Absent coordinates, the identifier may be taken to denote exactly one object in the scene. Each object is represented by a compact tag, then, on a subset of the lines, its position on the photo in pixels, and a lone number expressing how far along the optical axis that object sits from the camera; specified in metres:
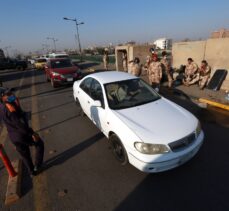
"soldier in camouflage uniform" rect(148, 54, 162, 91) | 7.46
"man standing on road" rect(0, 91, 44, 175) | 2.85
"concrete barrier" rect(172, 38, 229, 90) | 7.62
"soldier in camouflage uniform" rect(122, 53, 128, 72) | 13.87
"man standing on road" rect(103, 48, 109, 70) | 15.98
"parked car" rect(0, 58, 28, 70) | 25.39
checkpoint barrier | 3.17
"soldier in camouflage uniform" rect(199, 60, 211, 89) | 7.91
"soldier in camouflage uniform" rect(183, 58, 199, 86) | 8.51
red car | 10.48
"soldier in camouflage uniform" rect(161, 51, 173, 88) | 8.52
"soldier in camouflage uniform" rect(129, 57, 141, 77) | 7.93
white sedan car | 2.83
